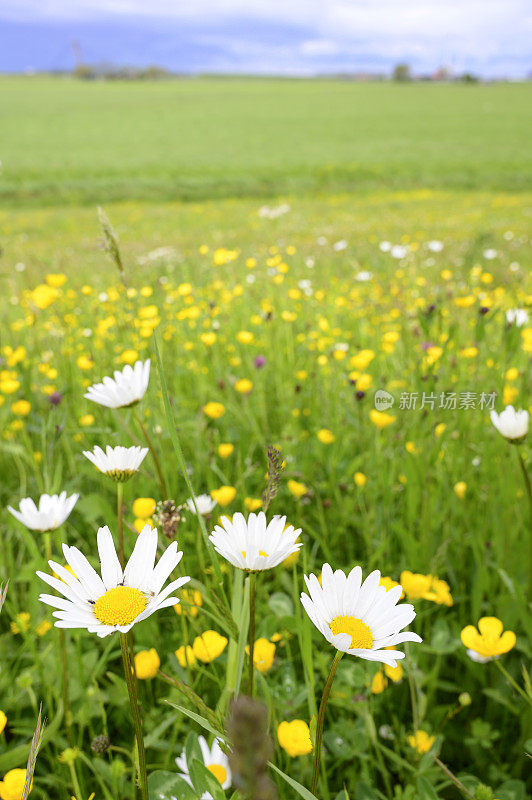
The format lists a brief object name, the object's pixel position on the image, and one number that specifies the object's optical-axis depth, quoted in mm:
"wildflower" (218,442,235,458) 677
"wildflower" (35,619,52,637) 519
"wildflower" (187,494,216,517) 494
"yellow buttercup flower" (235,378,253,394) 777
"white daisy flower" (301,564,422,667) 348
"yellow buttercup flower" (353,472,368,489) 652
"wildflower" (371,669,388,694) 467
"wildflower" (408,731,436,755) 453
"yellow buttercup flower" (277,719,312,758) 402
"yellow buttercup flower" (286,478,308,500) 613
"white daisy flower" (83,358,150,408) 476
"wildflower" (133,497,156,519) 521
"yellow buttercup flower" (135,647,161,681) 448
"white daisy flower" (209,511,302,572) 355
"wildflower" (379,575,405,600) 462
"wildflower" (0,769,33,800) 389
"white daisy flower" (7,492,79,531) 428
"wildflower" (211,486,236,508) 535
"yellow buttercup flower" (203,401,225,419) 746
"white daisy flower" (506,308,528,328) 693
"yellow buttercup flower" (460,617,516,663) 435
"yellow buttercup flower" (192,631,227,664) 437
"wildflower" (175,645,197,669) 451
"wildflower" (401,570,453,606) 481
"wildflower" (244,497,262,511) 526
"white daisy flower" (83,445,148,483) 415
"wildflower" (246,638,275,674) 449
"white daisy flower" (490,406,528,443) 481
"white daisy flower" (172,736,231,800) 396
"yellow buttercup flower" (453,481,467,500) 646
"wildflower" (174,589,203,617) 429
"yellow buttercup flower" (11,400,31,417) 804
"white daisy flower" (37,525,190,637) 338
